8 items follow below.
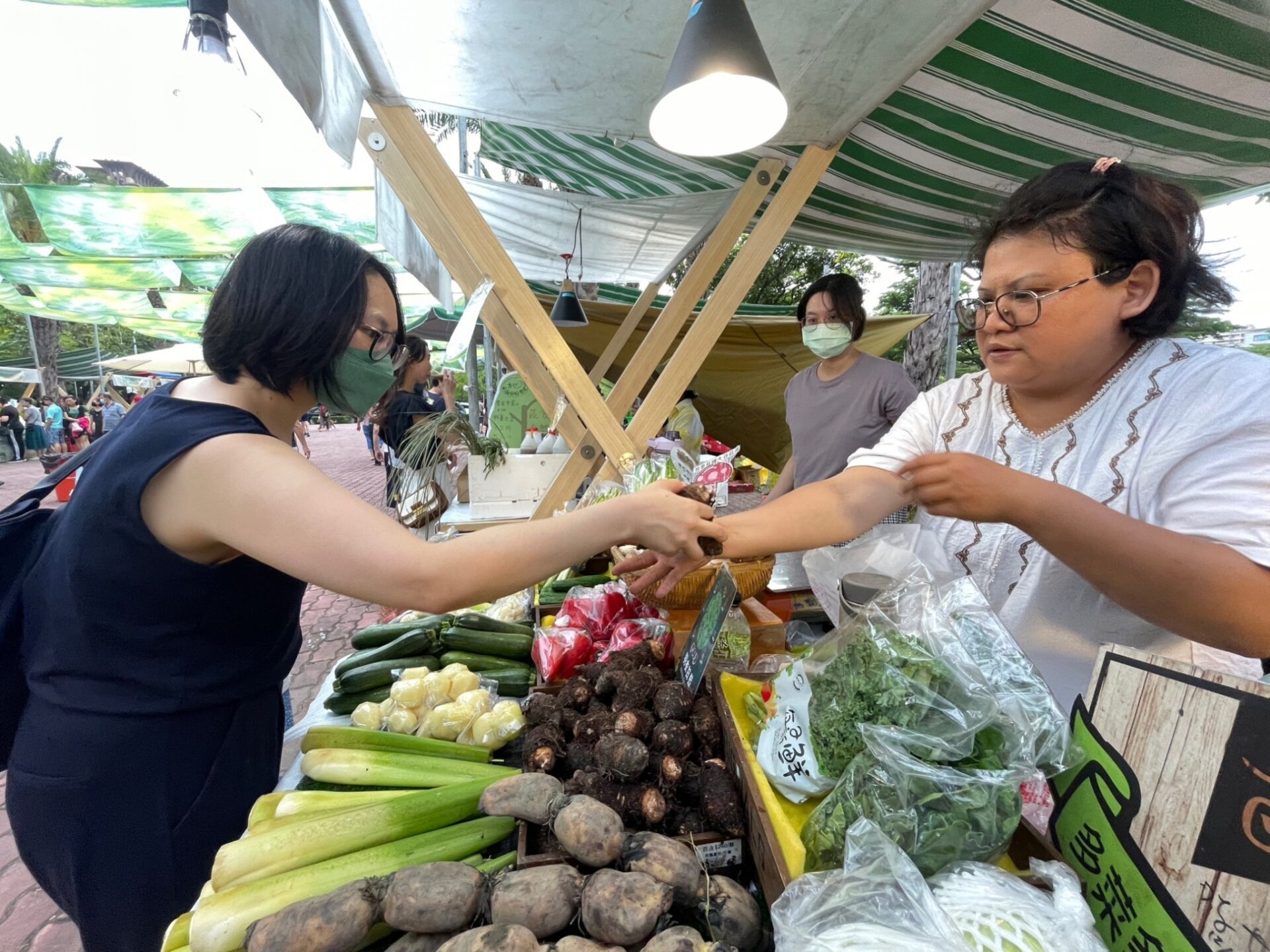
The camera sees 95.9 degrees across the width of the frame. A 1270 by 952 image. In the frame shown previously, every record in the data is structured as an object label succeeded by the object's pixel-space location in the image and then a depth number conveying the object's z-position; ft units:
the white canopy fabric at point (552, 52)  6.23
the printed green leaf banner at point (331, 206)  22.48
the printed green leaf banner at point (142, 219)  23.27
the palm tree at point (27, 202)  53.31
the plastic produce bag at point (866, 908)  2.52
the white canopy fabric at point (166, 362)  58.59
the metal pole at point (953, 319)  21.07
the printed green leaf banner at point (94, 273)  32.19
